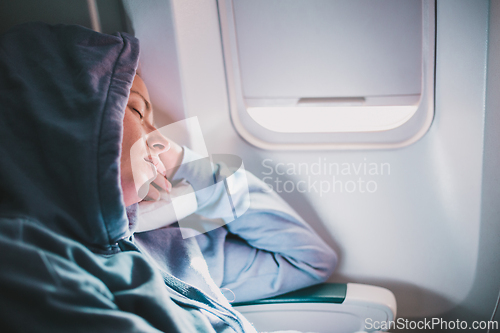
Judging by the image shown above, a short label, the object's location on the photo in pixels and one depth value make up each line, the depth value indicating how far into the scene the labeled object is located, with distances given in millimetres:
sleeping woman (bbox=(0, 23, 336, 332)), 470
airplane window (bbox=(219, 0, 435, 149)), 963
